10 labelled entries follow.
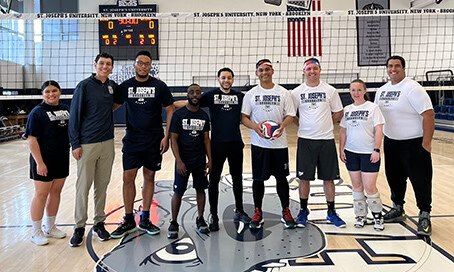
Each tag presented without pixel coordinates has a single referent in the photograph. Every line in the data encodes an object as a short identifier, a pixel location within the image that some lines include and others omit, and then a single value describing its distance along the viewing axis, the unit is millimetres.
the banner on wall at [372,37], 15461
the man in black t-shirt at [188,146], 3504
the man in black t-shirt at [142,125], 3508
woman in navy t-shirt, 3330
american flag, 15500
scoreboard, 15143
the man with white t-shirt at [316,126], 3670
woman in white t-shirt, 3561
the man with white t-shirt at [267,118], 3615
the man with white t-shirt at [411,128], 3535
